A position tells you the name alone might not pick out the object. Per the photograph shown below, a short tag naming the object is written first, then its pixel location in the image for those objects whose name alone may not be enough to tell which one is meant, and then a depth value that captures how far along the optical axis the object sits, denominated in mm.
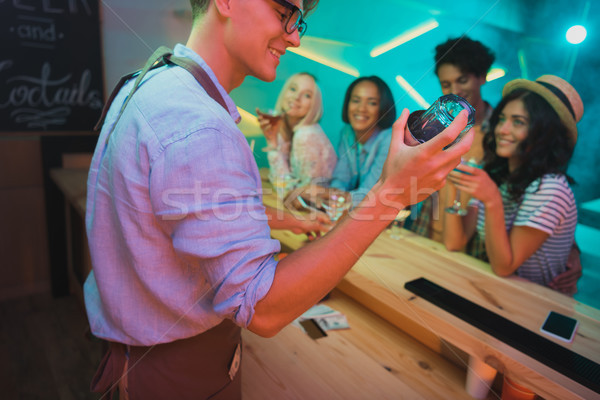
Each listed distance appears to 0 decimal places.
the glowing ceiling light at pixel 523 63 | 1539
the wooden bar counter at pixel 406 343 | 1042
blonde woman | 2512
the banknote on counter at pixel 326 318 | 1453
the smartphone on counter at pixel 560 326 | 1067
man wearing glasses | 620
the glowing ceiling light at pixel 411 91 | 1882
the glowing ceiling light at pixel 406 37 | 1857
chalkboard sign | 2611
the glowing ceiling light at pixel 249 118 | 2653
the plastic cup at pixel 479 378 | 1125
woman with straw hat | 1445
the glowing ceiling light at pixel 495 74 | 1619
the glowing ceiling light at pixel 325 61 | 2234
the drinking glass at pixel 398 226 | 1776
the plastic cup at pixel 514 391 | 1037
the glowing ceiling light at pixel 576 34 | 1364
